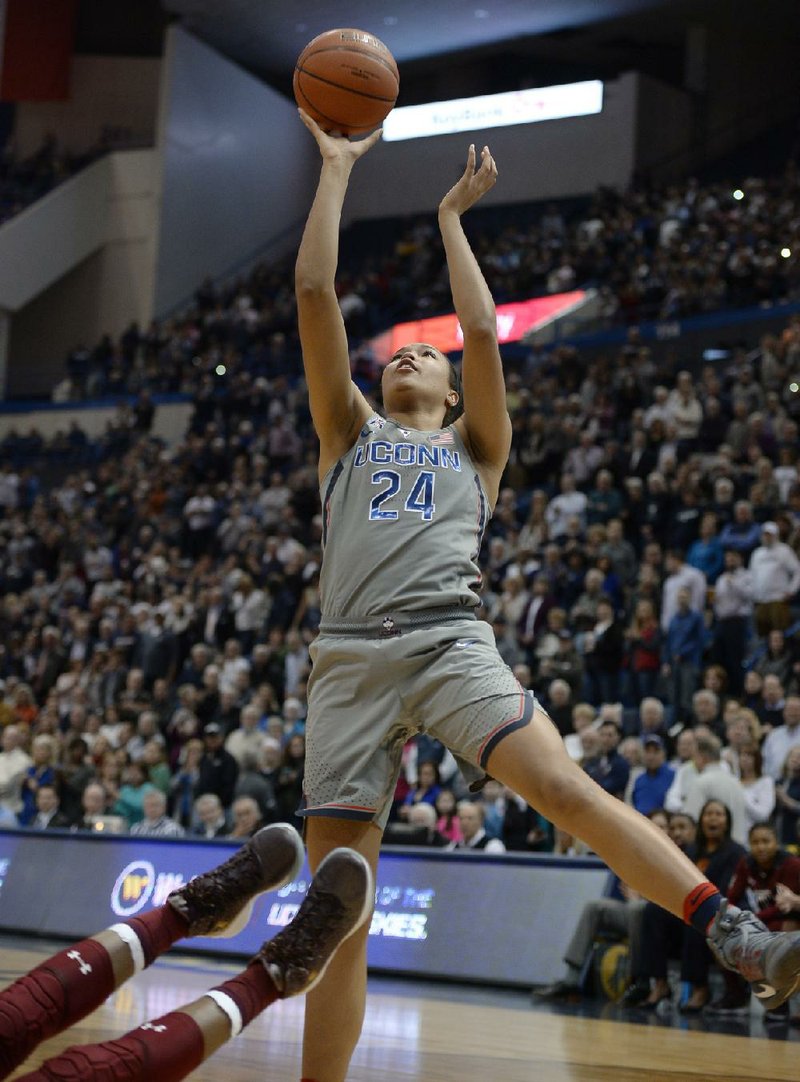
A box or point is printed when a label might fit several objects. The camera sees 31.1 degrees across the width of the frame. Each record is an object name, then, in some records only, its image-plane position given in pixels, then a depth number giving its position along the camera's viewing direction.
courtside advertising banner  9.25
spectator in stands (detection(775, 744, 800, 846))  9.84
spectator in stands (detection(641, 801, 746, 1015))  8.75
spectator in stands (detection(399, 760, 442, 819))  11.65
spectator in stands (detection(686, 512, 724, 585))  13.40
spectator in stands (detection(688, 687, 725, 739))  11.12
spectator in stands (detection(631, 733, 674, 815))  10.42
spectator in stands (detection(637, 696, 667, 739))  11.37
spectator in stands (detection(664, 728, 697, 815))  10.14
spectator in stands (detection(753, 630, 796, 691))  11.80
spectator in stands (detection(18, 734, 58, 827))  14.19
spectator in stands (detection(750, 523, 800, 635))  12.46
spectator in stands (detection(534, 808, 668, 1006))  8.84
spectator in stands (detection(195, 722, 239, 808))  13.08
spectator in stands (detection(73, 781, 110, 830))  13.19
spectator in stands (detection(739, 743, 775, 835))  9.97
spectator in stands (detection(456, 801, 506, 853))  10.64
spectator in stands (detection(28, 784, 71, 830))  13.58
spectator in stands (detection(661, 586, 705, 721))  12.58
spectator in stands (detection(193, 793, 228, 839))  12.03
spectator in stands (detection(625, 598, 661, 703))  12.80
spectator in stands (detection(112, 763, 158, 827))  13.17
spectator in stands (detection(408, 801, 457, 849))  10.58
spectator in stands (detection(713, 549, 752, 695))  12.67
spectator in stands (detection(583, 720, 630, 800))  10.57
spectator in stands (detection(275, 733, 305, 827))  12.25
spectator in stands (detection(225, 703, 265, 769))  13.52
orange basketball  4.59
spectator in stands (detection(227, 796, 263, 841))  11.62
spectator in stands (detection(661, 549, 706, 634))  12.98
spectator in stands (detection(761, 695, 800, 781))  10.51
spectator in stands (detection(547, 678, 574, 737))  12.10
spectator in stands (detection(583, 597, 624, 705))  12.95
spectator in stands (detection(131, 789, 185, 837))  12.51
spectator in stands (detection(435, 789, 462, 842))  11.06
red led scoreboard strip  22.14
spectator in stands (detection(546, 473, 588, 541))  15.09
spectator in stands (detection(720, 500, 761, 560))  13.23
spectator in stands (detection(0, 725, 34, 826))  14.30
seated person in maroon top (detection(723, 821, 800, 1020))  8.56
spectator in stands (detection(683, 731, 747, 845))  9.83
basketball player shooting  3.63
